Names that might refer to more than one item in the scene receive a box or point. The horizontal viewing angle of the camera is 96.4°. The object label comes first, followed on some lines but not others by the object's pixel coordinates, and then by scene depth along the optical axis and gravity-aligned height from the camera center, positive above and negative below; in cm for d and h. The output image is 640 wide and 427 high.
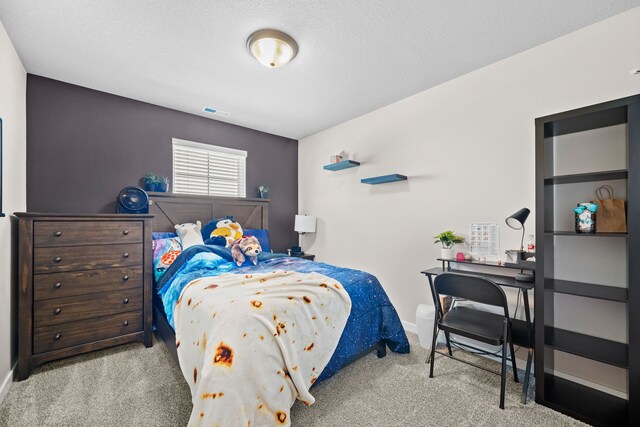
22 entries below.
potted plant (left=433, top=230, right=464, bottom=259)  264 -24
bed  203 -66
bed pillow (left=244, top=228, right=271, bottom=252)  373 -28
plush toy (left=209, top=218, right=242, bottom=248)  334 -19
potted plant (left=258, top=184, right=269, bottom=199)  417 +35
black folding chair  183 -77
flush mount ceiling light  208 +128
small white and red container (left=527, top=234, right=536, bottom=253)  224 -22
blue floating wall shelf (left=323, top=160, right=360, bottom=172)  370 +66
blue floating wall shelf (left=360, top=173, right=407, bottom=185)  317 +41
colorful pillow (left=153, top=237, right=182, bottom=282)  285 -41
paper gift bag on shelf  174 +0
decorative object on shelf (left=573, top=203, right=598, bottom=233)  177 -2
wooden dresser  218 -59
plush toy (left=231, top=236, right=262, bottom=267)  271 -35
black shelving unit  158 -47
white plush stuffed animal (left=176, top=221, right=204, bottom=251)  314 -23
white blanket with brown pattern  137 -72
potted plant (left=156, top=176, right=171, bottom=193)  330 +34
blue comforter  214 -64
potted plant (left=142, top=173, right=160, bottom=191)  324 +38
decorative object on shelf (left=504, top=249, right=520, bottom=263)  226 -32
